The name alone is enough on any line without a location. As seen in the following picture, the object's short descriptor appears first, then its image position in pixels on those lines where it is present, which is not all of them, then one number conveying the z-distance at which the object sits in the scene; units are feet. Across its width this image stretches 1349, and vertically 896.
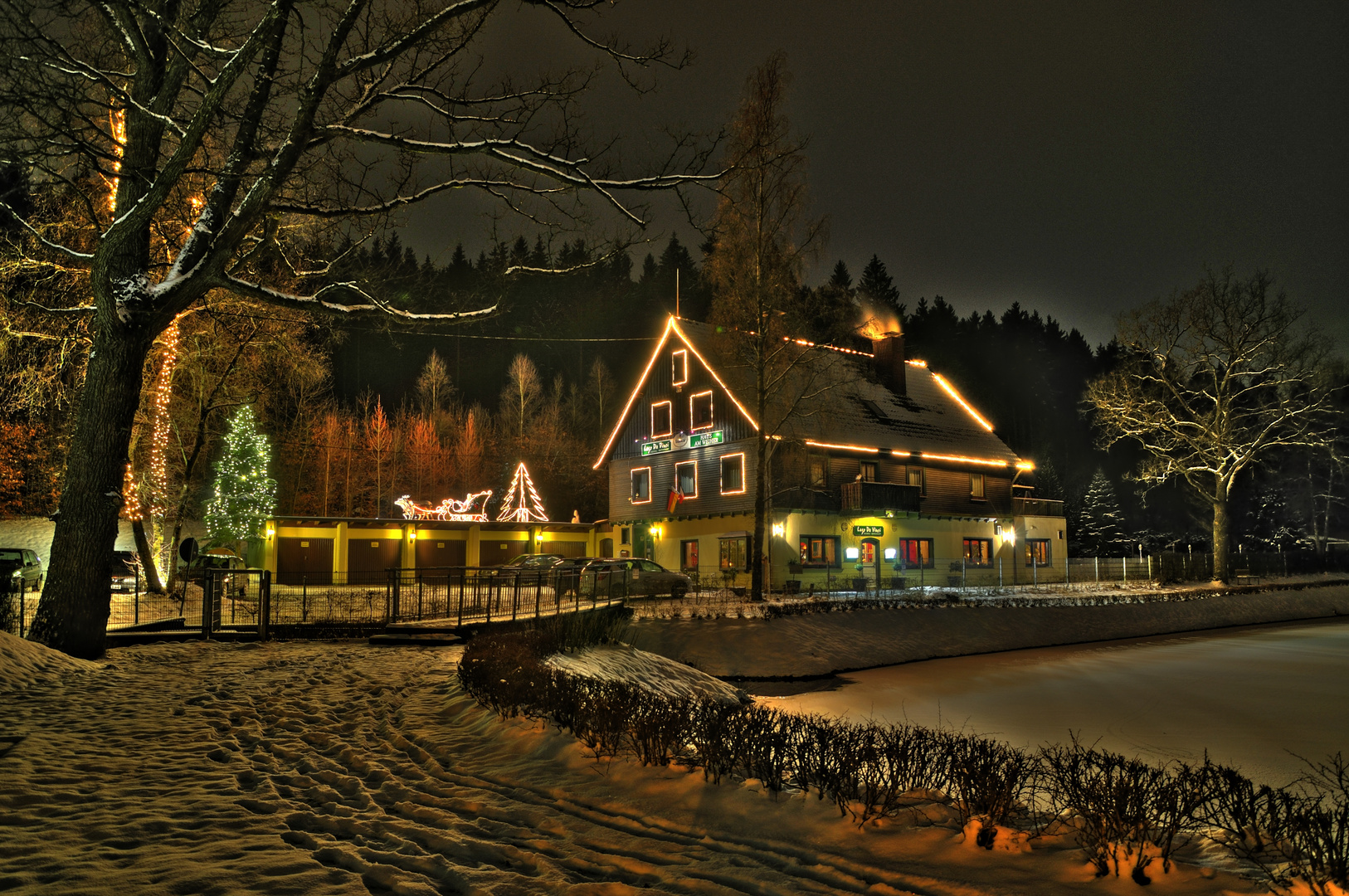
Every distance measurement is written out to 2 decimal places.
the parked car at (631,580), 78.07
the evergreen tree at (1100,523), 200.34
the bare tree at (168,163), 38.91
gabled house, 120.06
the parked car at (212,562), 98.17
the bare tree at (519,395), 215.72
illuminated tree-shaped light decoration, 157.89
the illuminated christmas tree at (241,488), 117.91
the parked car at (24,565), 90.43
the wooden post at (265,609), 54.54
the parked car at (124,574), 101.04
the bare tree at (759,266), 84.69
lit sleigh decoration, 142.00
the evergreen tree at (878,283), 229.04
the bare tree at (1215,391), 125.70
